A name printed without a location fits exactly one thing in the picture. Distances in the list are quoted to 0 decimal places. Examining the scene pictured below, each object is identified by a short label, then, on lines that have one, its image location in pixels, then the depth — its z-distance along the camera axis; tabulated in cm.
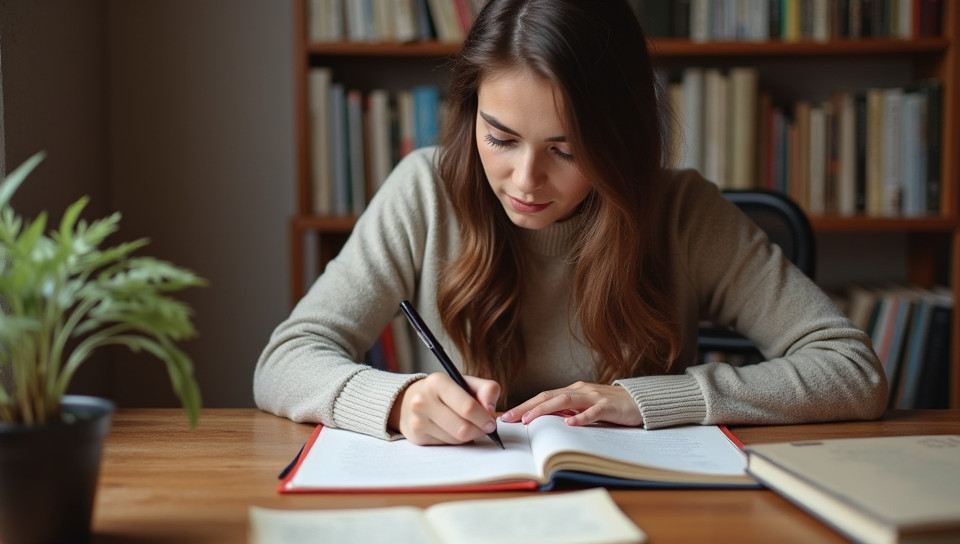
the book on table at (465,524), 72
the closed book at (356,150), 222
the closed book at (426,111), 224
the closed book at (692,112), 222
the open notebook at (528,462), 89
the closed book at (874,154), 223
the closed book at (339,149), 221
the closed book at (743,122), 222
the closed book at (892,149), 222
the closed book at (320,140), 220
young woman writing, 114
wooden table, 79
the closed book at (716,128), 223
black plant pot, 68
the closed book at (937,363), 221
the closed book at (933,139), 218
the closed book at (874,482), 72
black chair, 161
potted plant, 69
